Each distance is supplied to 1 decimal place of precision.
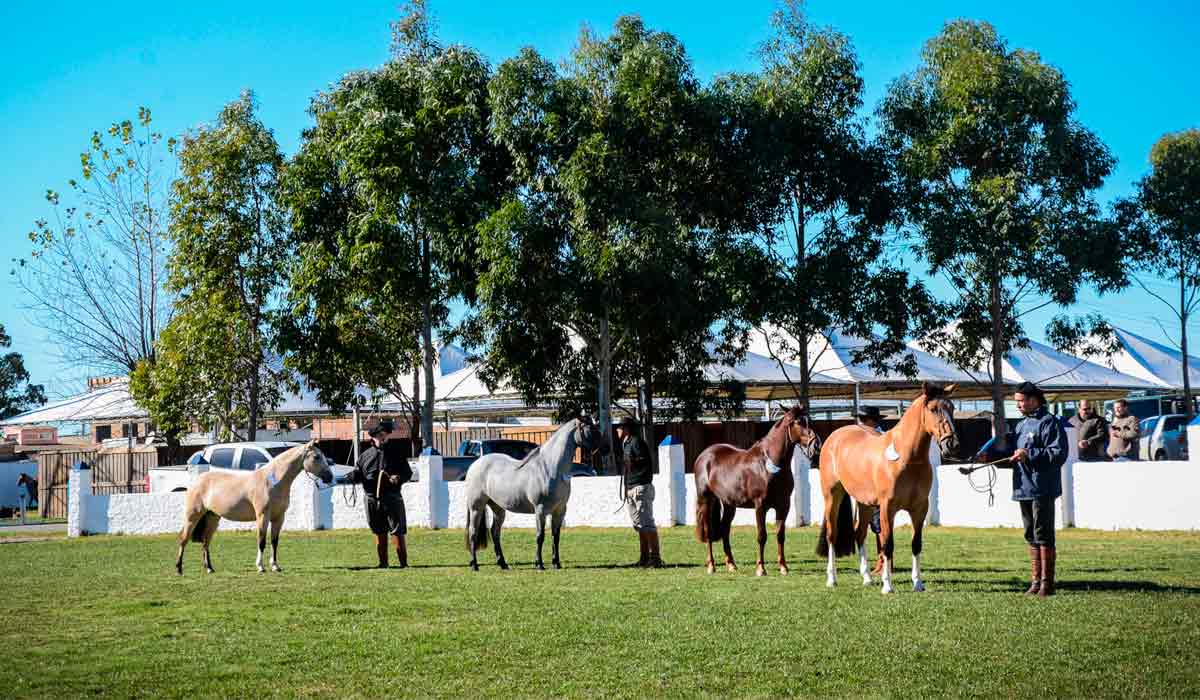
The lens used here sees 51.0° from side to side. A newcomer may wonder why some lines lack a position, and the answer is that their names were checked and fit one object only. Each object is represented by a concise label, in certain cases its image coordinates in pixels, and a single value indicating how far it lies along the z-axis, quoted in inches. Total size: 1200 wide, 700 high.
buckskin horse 661.3
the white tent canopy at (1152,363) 1781.5
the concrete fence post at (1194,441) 687.7
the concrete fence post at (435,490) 1007.6
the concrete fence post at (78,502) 1122.7
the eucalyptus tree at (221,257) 1381.6
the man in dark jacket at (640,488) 629.9
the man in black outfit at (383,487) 682.2
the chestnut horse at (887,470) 446.6
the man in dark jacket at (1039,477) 445.1
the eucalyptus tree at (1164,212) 1347.2
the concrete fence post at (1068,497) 762.2
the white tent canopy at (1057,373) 1633.9
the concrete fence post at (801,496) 861.8
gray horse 637.9
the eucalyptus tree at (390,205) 1167.0
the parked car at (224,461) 1170.6
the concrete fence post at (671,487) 912.9
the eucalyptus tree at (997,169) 1261.1
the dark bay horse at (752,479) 553.3
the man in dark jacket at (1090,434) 809.0
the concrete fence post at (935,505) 836.0
